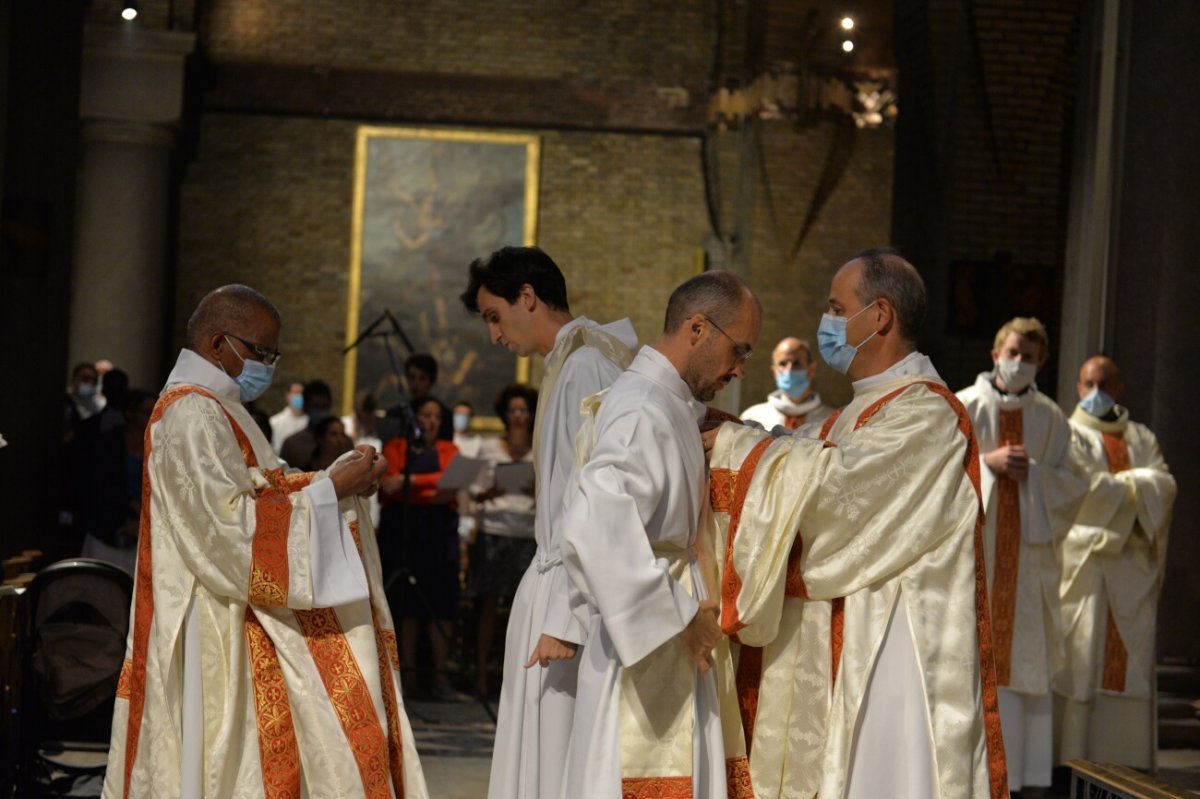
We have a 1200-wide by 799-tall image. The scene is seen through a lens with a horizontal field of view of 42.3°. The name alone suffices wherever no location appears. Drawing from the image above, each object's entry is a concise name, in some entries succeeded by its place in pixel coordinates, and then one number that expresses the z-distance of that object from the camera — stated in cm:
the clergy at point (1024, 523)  697
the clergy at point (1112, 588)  762
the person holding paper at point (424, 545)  909
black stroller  567
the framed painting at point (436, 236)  1730
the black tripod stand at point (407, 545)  859
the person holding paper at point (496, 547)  918
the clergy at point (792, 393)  826
